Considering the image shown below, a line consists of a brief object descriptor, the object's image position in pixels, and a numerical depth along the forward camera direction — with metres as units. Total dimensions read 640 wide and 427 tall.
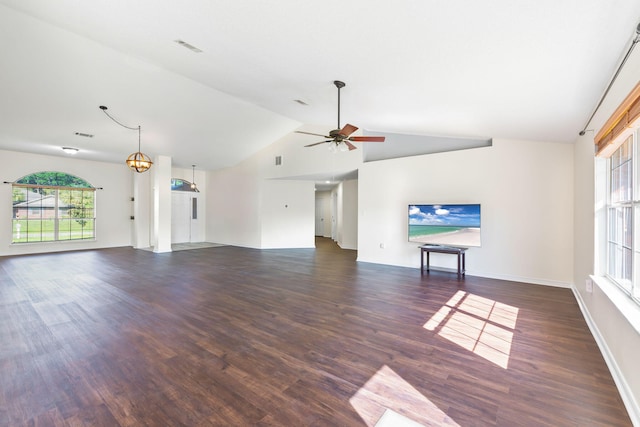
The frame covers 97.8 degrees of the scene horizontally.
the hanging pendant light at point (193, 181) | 10.93
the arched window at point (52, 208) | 8.05
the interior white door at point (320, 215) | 13.84
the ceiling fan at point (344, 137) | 4.16
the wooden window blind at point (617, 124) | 1.89
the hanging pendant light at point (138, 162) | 6.37
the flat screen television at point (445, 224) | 5.41
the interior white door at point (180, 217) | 10.77
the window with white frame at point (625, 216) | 2.25
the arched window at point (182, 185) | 10.75
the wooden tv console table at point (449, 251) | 5.36
